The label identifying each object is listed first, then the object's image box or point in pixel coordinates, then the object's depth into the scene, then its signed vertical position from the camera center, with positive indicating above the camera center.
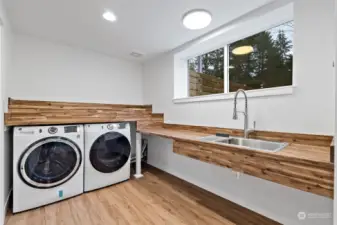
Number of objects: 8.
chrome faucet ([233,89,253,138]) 1.91 -0.02
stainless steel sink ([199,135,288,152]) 1.64 -0.29
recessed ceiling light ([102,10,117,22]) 1.90 +1.11
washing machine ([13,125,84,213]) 1.88 -0.60
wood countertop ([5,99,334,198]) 1.04 -0.26
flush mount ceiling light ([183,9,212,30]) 1.86 +1.08
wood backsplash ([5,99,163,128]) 1.99 +0.01
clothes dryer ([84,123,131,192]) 2.37 -0.59
